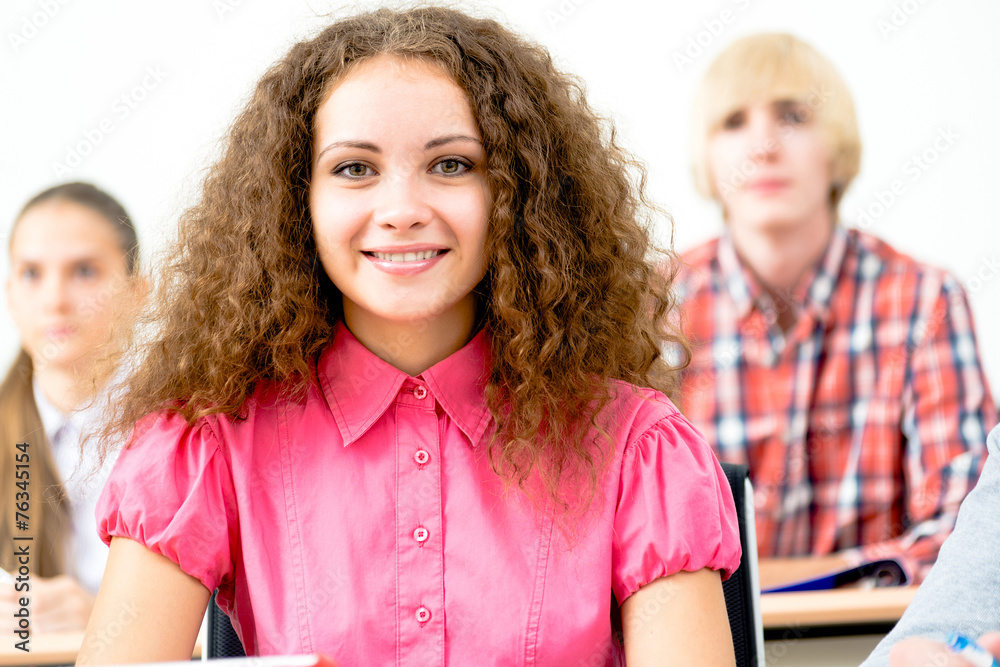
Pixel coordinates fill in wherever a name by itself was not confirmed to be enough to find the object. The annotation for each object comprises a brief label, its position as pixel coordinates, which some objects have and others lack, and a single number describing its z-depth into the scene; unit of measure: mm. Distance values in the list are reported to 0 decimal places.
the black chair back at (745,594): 1702
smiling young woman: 1631
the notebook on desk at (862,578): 2189
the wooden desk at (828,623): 2183
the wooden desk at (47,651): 2124
